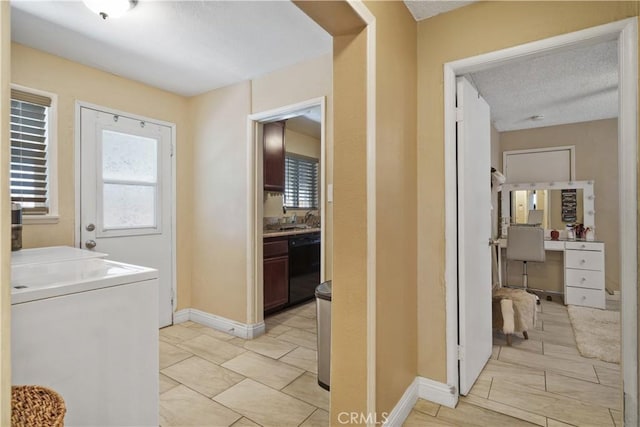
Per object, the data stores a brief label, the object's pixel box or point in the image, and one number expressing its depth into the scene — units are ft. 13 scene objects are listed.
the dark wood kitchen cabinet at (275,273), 11.44
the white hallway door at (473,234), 6.50
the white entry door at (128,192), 9.06
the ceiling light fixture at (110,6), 5.89
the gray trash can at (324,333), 6.63
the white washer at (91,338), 3.57
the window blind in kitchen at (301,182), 16.55
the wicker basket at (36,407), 2.13
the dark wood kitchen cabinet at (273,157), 12.21
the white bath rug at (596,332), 8.59
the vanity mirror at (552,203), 13.94
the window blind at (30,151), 7.74
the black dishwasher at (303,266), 12.69
